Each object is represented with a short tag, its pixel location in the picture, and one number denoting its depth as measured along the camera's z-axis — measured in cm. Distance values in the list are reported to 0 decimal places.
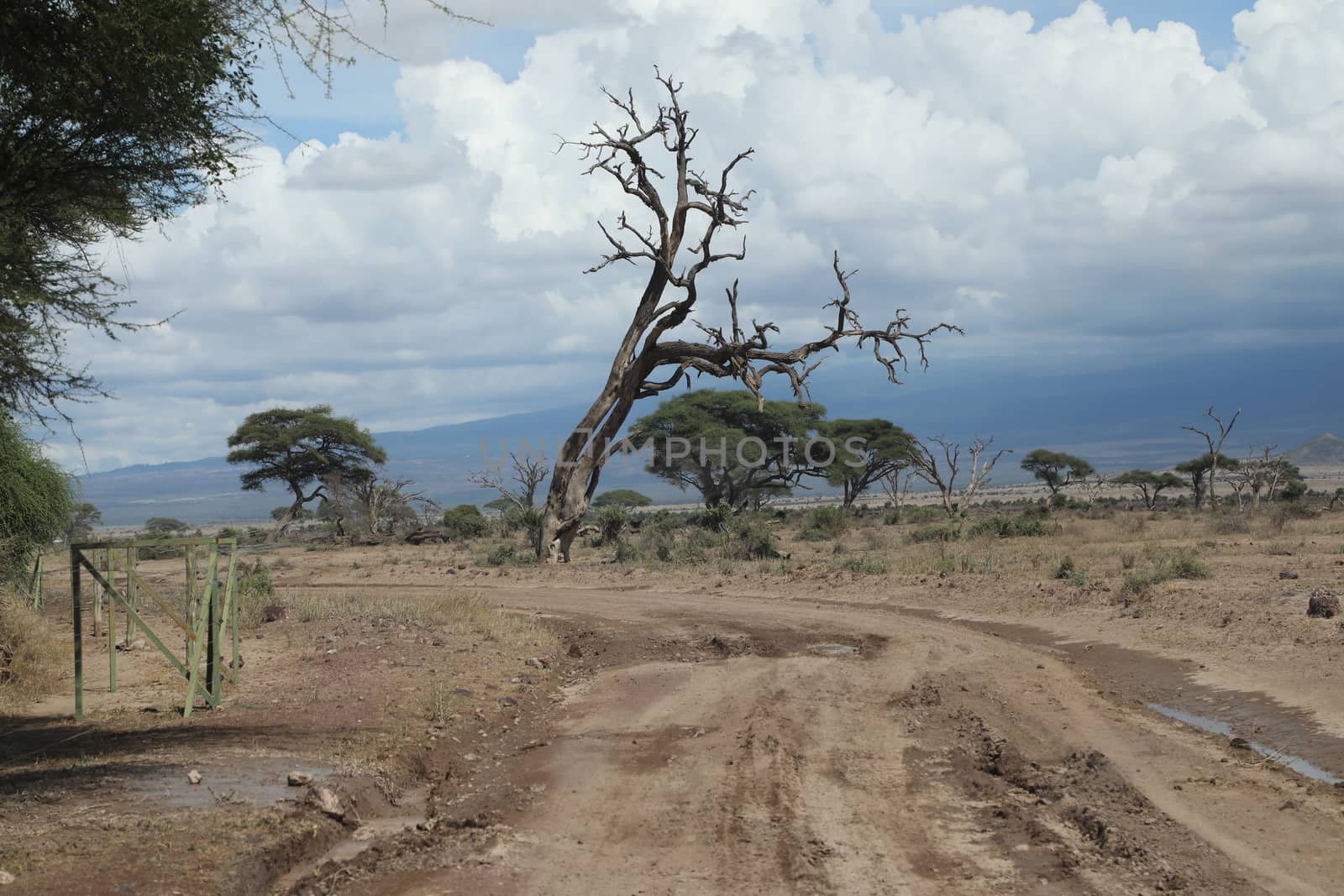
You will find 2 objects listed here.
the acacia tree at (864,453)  6119
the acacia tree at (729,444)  5412
